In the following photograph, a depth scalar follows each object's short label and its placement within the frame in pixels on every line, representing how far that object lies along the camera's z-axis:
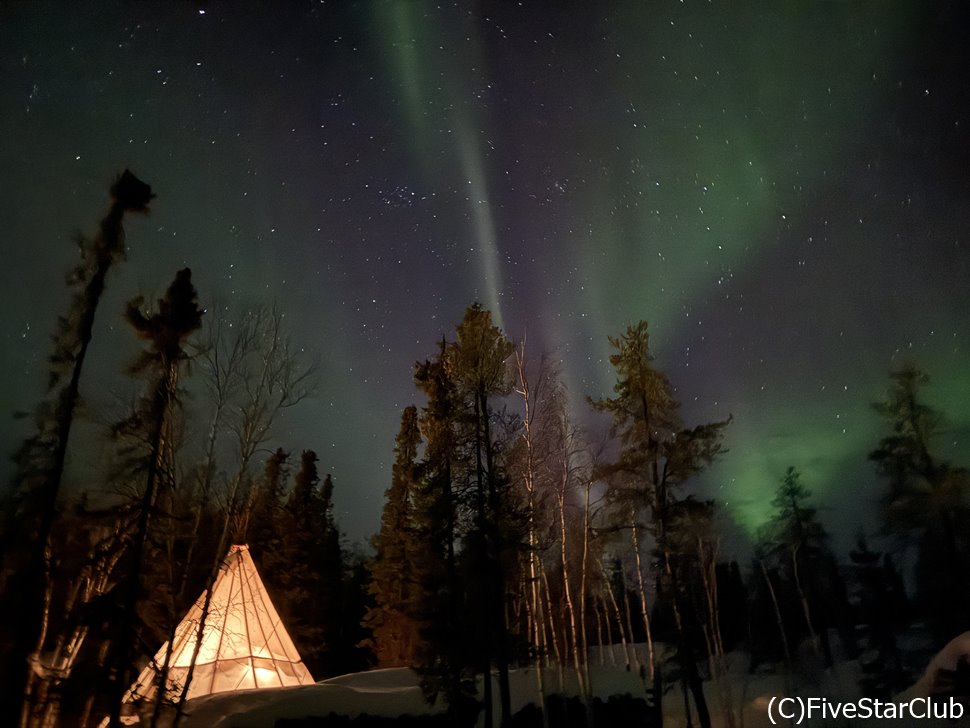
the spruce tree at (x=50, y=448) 10.70
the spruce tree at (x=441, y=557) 15.98
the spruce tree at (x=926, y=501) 13.93
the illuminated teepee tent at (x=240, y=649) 16.11
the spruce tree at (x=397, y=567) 24.92
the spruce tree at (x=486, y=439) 15.17
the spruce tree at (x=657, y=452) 14.54
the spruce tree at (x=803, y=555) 15.90
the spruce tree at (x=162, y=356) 12.66
